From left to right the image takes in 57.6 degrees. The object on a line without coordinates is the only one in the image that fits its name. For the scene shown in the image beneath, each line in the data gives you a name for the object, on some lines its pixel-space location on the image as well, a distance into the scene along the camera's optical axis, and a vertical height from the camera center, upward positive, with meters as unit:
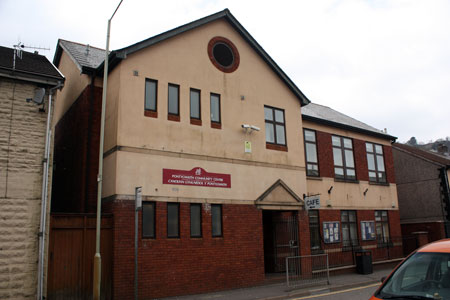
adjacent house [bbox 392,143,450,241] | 25.72 +2.56
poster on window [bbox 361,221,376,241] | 21.80 +0.00
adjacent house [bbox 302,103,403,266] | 20.41 +2.35
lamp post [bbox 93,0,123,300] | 11.20 -0.30
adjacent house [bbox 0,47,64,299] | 11.15 +1.88
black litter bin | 18.95 -1.44
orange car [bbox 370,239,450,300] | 5.38 -0.67
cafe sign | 17.25 +1.25
